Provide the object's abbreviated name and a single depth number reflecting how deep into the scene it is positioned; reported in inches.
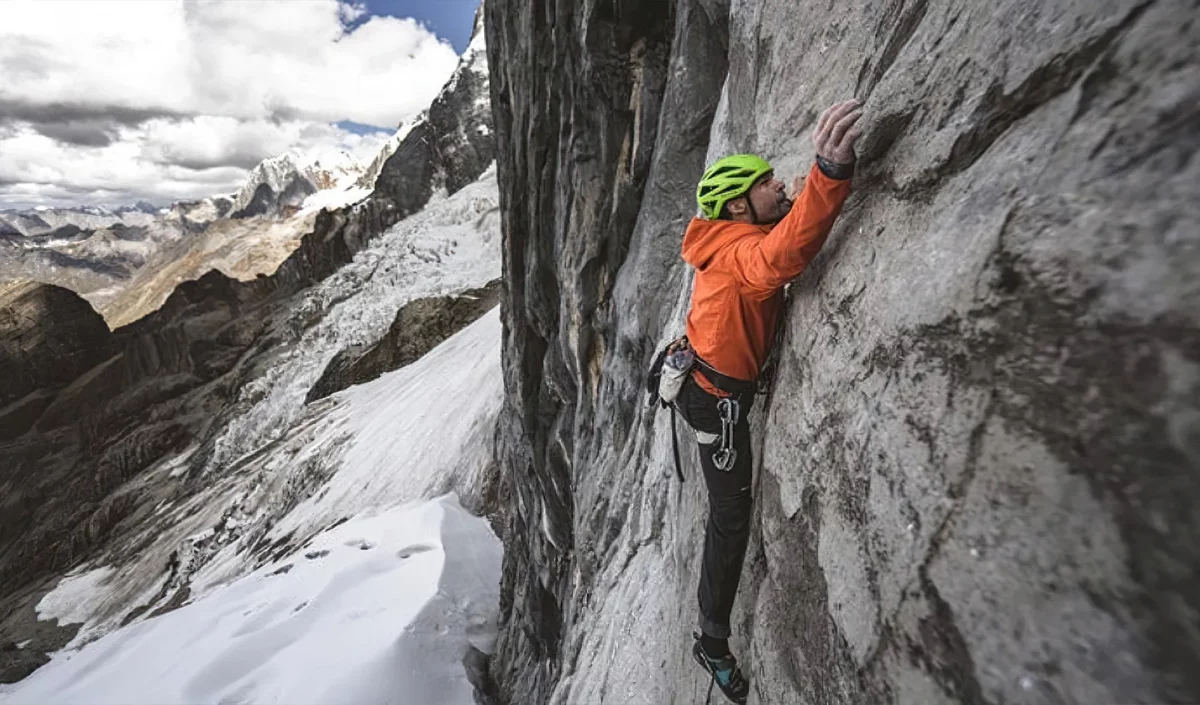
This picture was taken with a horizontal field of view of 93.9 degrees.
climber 131.1
